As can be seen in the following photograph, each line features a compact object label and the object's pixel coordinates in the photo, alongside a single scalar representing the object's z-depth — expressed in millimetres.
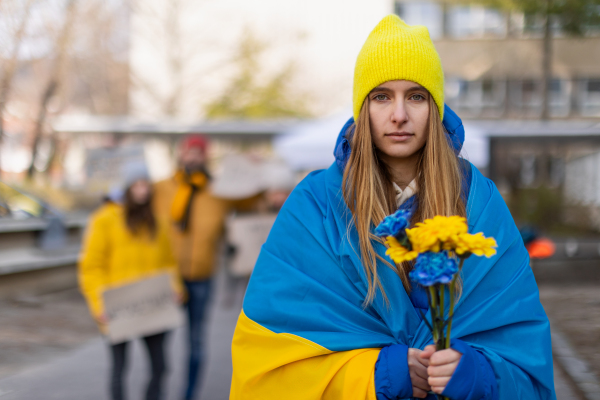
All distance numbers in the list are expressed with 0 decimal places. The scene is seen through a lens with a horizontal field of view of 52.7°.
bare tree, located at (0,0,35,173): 7145
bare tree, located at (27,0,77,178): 9023
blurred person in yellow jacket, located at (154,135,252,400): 4406
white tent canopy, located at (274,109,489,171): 8469
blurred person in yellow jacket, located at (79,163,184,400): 4039
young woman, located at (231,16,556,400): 1610
